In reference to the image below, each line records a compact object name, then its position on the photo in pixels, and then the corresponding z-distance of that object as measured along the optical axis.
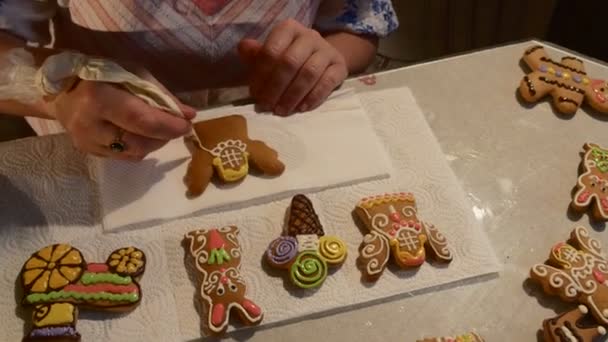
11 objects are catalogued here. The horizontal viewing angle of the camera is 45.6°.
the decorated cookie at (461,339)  0.75
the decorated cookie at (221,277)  0.76
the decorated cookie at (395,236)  0.81
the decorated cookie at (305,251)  0.79
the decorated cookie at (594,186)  0.87
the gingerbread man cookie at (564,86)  0.99
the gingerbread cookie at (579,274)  0.78
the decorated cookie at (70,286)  0.75
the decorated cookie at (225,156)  0.88
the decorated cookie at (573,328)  0.75
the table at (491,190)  0.78
